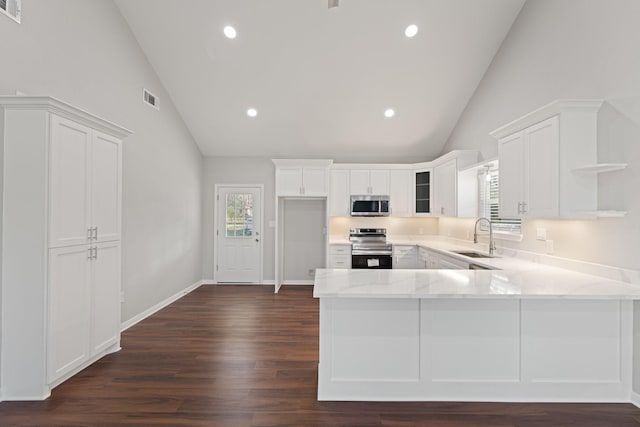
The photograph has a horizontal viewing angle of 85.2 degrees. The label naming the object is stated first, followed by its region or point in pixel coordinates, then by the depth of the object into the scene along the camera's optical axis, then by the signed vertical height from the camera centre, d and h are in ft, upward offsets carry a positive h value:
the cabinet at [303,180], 20.61 +2.05
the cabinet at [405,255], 19.22 -2.20
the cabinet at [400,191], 21.07 +1.46
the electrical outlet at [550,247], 11.62 -1.04
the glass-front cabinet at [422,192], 20.39 +1.39
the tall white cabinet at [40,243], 8.48 -0.75
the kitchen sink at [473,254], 14.47 -1.65
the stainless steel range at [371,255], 19.44 -2.23
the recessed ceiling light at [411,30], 14.35 +7.69
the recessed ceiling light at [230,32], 14.42 +7.63
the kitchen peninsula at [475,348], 8.36 -3.20
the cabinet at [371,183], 21.03 +1.93
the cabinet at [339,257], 19.83 -2.40
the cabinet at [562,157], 9.50 +1.65
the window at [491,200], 14.74 +0.70
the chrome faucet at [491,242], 14.39 -1.16
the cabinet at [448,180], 16.94 +1.86
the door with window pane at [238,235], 22.45 -1.33
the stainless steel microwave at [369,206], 20.88 +0.54
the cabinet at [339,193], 21.03 +1.32
